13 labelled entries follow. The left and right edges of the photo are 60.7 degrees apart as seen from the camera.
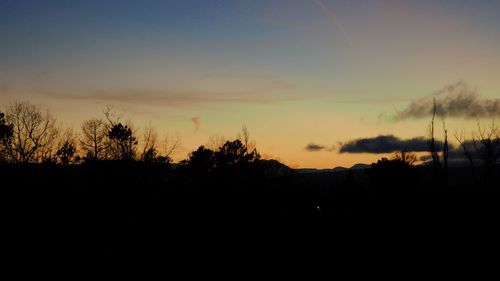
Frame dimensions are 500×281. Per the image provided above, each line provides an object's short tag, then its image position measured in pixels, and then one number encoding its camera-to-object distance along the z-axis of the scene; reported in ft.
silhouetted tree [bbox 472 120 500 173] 147.19
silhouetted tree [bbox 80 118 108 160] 163.73
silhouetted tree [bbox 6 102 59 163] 149.89
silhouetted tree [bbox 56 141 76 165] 158.32
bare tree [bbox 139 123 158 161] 166.21
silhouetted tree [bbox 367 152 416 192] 153.69
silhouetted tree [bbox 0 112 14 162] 144.66
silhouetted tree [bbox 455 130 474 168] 158.51
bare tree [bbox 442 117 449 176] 137.91
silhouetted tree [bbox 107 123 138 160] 162.20
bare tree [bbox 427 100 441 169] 137.39
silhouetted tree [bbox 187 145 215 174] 188.88
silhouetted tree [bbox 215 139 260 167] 188.65
